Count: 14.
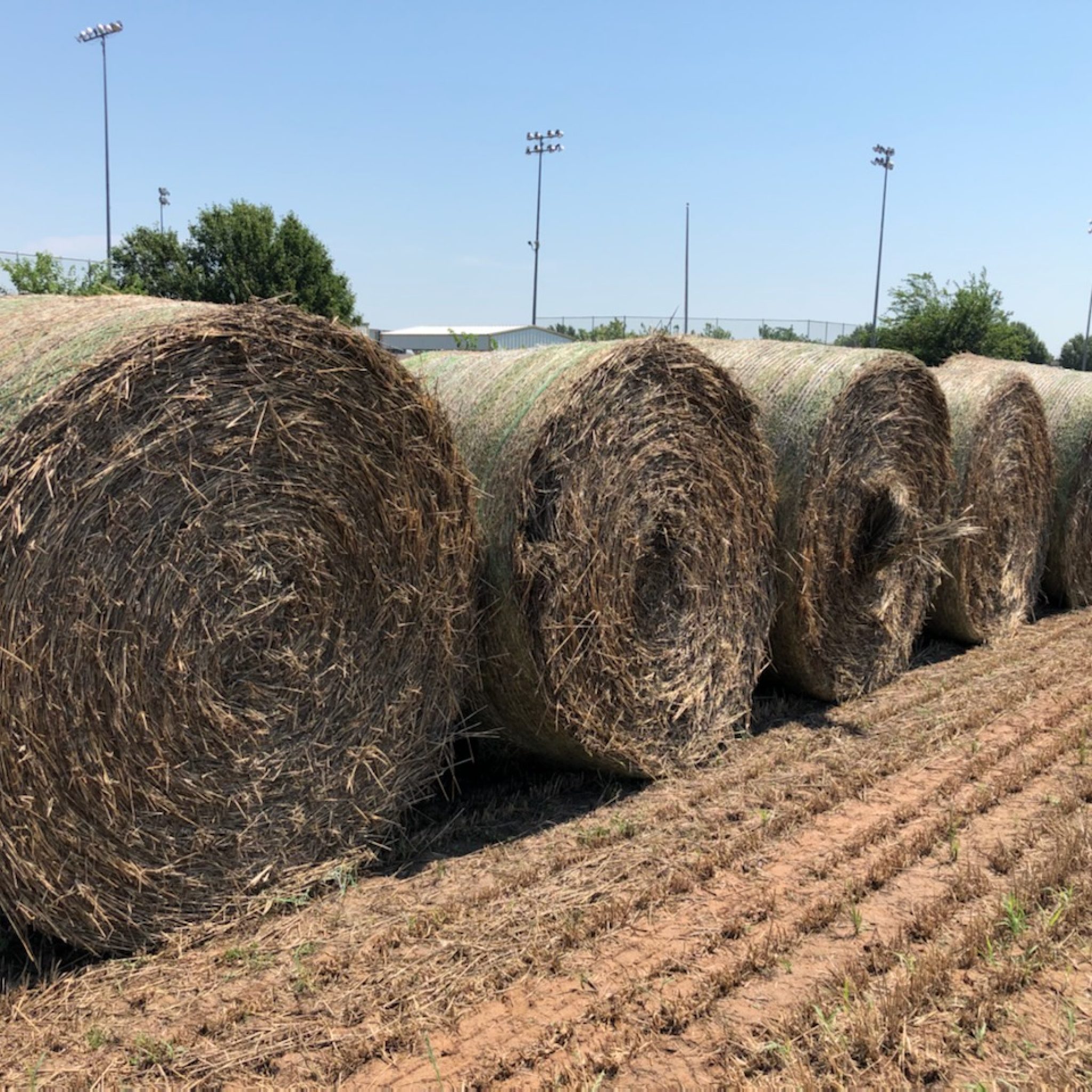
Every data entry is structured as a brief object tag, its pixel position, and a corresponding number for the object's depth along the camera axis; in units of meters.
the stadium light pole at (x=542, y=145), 48.44
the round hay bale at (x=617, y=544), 4.54
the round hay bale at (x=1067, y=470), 9.11
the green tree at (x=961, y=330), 34.31
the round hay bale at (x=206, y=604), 3.22
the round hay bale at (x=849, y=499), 5.96
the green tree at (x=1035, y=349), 54.66
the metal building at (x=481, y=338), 51.66
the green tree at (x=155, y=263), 32.62
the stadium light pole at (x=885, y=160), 50.50
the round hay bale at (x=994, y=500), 7.73
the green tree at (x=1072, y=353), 65.75
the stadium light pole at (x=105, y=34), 41.69
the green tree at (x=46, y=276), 22.31
